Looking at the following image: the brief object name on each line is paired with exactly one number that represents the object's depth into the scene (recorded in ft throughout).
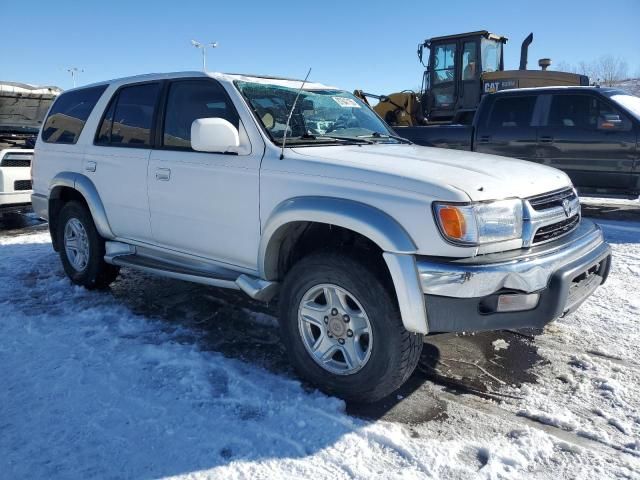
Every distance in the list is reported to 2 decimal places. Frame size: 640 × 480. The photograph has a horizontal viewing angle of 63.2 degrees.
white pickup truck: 25.00
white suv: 8.55
